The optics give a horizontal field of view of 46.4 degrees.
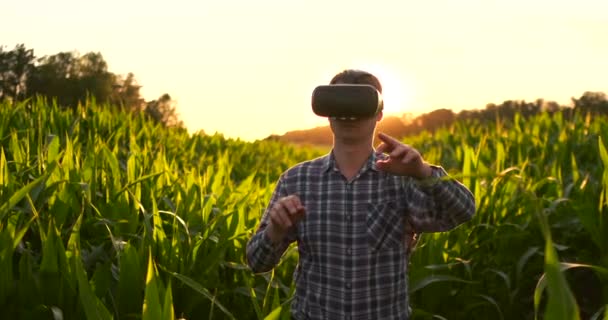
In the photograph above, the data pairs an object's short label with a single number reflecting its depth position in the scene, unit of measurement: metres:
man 1.97
